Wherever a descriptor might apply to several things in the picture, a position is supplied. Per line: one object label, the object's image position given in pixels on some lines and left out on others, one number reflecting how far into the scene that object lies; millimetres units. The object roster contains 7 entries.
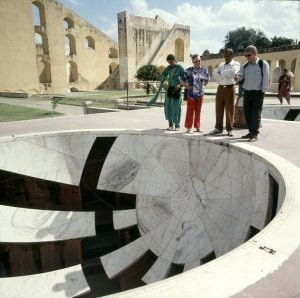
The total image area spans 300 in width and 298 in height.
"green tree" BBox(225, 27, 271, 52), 52438
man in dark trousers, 4344
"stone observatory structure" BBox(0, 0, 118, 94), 21375
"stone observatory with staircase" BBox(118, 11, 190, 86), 27609
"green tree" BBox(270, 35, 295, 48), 47281
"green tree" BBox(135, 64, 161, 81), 21703
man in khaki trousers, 4621
